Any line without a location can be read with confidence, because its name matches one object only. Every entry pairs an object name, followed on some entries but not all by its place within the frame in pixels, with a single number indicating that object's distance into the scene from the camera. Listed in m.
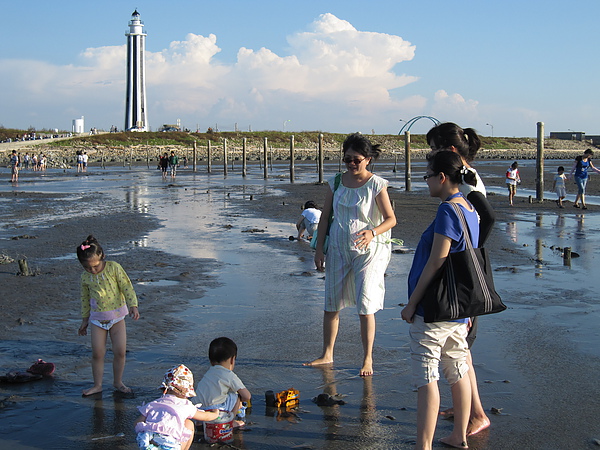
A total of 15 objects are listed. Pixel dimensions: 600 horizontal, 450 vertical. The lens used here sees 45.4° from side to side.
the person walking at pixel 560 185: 21.17
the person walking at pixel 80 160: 54.25
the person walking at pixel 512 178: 21.97
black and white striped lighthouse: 105.06
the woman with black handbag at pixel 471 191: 4.61
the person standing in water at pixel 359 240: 5.90
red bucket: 4.61
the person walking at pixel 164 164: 41.73
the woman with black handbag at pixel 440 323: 4.13
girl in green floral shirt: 5.52
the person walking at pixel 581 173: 20.55
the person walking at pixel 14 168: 39.75
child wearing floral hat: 4.17
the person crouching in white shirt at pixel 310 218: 12.77
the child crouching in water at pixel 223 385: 4.68
